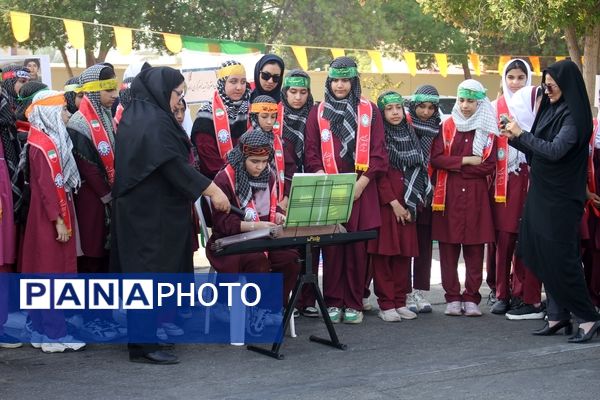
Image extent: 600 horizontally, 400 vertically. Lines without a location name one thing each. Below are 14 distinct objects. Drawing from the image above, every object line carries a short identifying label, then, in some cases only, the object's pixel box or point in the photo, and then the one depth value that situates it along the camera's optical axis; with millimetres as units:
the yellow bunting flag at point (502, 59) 27000
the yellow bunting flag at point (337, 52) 20922
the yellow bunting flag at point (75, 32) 16547
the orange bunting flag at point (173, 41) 17859
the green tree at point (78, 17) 25766
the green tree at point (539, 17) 14906
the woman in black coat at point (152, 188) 6566
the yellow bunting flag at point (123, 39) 17562
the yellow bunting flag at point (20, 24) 15297
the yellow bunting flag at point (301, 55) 20141
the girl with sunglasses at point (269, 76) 7973
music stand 6664
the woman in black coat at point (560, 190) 7219
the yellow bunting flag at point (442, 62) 24047
